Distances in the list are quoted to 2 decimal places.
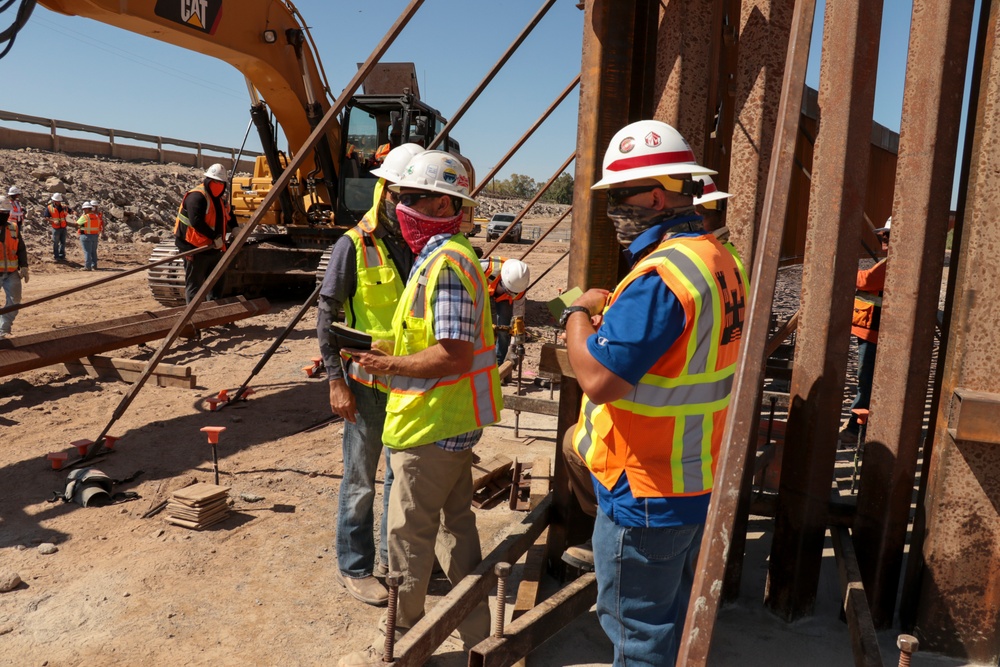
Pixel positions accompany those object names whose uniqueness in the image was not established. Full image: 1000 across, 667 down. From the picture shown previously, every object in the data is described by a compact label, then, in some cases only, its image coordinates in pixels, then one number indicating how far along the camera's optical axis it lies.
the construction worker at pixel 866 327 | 6.16
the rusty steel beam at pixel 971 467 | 2.94
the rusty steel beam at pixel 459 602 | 2.73
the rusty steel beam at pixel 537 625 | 2.75
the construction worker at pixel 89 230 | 17.20
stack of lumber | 4.55
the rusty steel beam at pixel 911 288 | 3.07
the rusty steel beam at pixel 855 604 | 2.75
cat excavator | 9.86
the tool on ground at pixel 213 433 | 4.89
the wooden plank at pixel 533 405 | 5.77
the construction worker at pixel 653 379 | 2.15
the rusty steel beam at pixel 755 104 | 3.68
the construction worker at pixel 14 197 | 14.41
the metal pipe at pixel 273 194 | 4.20
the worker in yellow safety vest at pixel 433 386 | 2.96
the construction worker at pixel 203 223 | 9.70
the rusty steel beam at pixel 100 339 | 6.28
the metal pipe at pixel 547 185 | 5.90
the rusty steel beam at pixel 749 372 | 1.72
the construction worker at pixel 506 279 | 7.06
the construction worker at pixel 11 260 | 9.43
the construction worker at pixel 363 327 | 3.63
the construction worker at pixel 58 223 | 17.84
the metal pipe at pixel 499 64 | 4.57
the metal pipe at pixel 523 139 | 5.67
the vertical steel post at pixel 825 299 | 3.13
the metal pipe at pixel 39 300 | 6.03
